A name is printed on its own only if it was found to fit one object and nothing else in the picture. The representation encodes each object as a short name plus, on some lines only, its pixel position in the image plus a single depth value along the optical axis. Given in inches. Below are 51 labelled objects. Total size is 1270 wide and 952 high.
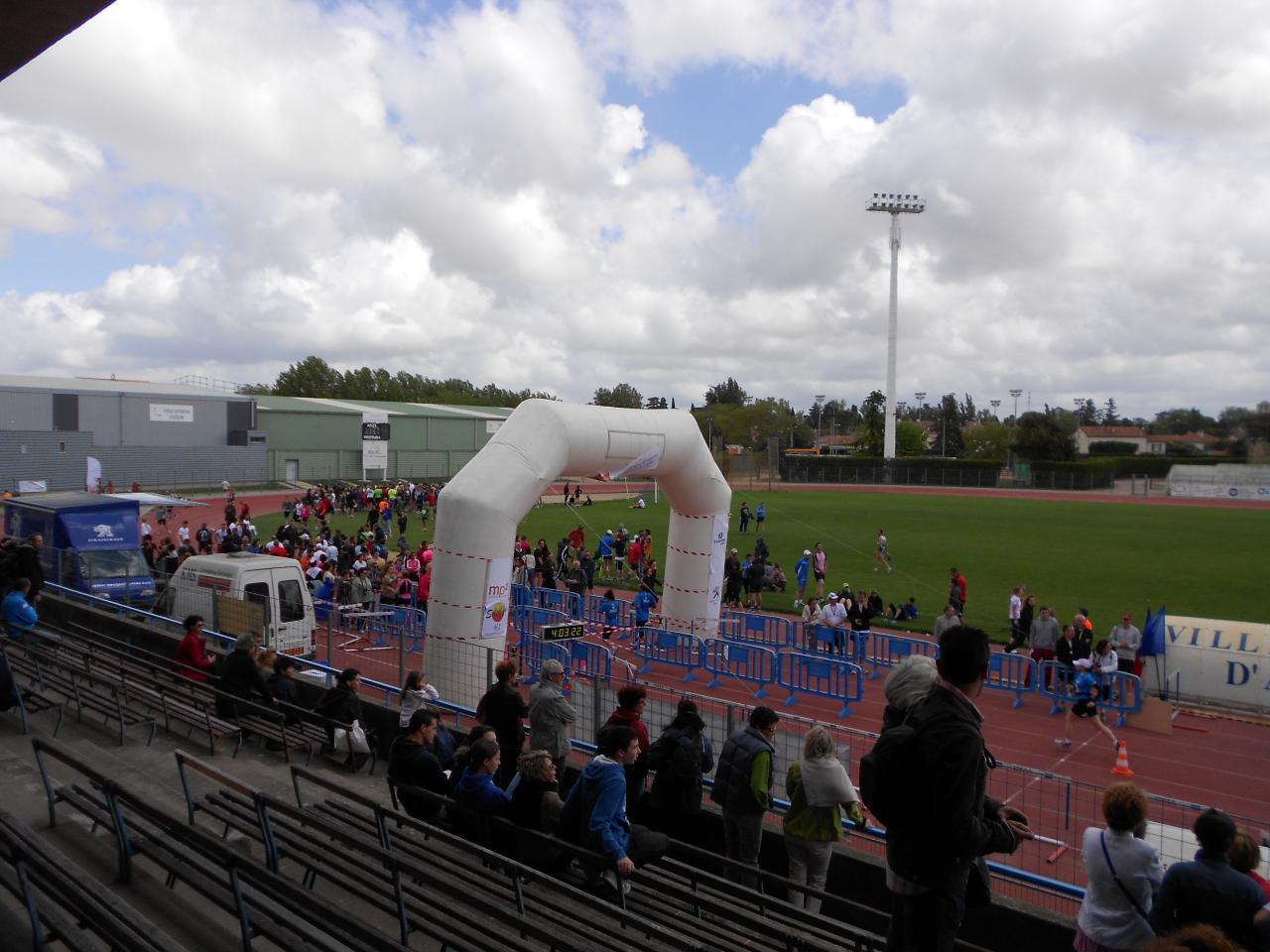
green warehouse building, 2498.8
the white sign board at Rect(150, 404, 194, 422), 2185.0
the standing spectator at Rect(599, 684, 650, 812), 255.1
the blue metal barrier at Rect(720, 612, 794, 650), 780.6
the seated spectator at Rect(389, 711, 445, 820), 245.9
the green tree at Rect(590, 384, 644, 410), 5871.1
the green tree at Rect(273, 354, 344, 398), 5014.8
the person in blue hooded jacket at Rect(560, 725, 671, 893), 195.5
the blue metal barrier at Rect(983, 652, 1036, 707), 631.8
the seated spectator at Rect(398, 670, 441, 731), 327.9
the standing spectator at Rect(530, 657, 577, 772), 287.0
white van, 599.5
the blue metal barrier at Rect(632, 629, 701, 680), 708.0
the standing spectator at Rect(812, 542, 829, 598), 986.5
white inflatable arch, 526.0
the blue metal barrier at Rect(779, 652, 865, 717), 596.1
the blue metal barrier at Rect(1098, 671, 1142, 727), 578.2
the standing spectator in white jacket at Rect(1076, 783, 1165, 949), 167.6
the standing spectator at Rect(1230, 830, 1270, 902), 166.1
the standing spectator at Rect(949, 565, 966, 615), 828.0
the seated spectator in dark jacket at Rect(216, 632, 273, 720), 357.4
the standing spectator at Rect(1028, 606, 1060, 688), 651.5
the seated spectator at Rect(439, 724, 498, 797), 235.6
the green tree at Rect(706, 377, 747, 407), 6476.4
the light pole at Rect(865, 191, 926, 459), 3304.6
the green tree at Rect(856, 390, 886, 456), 3993.6
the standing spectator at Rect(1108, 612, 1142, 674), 617.6
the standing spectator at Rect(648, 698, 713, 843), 246.2
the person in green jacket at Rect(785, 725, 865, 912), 228.8
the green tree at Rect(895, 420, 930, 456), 4539.9
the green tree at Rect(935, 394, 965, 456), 5290.4
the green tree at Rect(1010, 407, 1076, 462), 3331.7
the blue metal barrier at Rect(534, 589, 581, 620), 864.9
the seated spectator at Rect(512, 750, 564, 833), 218.7
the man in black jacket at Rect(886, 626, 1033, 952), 114.9
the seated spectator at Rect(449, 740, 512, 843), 223.1
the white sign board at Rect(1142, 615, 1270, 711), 604.7
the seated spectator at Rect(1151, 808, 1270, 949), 157.9
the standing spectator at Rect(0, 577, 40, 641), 442.9
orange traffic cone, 481.1
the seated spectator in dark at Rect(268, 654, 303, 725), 375.9
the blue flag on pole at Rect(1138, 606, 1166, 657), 629.0
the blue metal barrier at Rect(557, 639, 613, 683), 639.1
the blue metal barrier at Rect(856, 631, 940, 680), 694.5
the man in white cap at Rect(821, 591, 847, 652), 733.3
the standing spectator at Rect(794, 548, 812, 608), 968.3
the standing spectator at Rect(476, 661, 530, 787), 300.0
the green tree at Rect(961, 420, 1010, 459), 4180.6
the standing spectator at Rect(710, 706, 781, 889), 236.1
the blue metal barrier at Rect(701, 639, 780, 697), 648.7
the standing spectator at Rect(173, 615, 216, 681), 405.7
